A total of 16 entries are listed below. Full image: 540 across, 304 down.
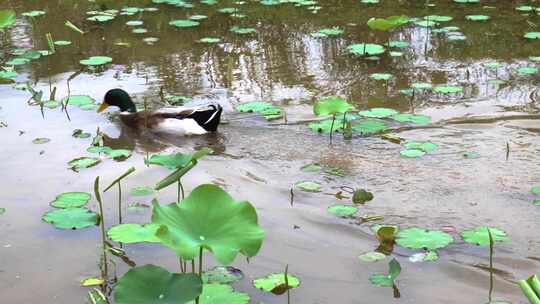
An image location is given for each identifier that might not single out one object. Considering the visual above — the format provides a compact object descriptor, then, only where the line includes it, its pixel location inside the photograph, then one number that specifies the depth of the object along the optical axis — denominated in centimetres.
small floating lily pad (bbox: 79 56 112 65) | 1348
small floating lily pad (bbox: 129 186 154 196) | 848
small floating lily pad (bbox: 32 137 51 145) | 1022
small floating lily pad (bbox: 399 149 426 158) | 948
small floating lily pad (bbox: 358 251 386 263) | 694
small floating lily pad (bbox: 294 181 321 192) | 858
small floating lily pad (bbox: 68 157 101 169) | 933
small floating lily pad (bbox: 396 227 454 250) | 705
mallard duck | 1060
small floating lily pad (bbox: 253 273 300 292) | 639
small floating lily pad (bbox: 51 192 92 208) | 805
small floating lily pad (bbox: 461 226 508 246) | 712
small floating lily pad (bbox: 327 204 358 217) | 791
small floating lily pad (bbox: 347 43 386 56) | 1369
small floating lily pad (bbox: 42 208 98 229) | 759
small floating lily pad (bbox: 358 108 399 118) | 1076
